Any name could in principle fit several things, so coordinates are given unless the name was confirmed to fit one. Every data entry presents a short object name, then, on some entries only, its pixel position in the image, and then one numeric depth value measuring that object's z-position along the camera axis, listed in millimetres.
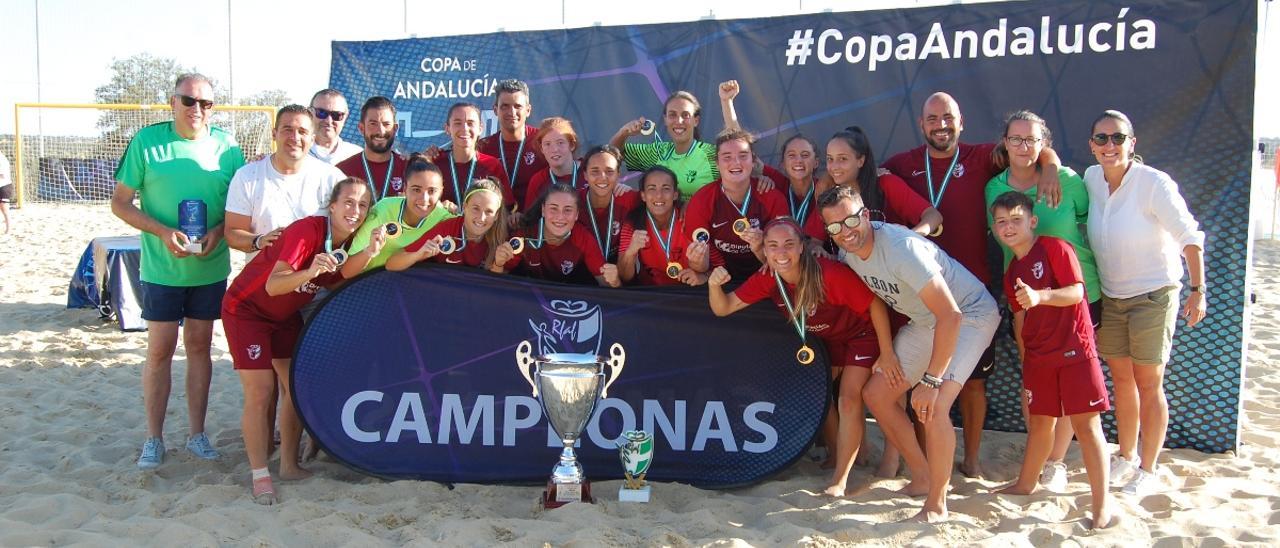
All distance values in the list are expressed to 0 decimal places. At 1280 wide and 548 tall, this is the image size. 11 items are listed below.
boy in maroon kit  3721
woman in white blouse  4043
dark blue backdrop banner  4867
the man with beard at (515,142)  5125
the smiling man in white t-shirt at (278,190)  4398
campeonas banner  4285
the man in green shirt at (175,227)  4520
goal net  19203
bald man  4363
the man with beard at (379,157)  4805
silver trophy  3852
